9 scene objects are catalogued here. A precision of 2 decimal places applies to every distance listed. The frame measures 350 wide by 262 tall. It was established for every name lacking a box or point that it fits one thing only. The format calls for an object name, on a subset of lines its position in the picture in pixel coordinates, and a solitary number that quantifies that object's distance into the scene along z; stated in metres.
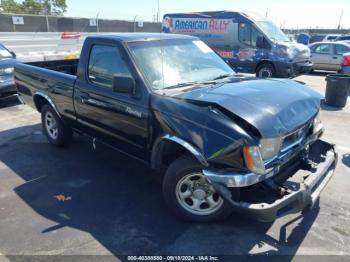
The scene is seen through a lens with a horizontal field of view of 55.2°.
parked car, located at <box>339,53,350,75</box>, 11.42
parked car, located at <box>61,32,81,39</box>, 22.60
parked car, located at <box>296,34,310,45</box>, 20.91
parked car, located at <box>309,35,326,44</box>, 24.20
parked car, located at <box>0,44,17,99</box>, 8.18
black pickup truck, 2.95
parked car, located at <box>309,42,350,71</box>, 14.38
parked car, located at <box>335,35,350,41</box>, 18.45
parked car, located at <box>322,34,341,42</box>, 19.65
